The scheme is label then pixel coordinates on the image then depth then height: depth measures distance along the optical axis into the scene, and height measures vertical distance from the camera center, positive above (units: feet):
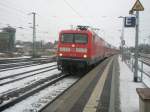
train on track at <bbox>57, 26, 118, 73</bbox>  61.31 -0.10
